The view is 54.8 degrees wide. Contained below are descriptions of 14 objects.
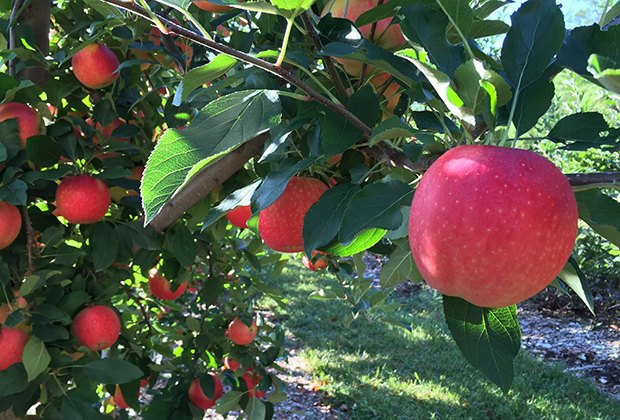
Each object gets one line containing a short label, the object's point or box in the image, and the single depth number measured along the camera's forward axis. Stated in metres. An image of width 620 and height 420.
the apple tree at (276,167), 0.52
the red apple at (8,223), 1.10
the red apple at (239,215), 1.12
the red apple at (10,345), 1.18
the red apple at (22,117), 1.12
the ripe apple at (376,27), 0.76
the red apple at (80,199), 1.14
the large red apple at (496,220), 0.50
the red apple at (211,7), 0.87
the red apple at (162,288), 1.67
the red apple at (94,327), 1.25
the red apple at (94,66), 1.19
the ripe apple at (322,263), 1.62
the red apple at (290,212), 0.81
